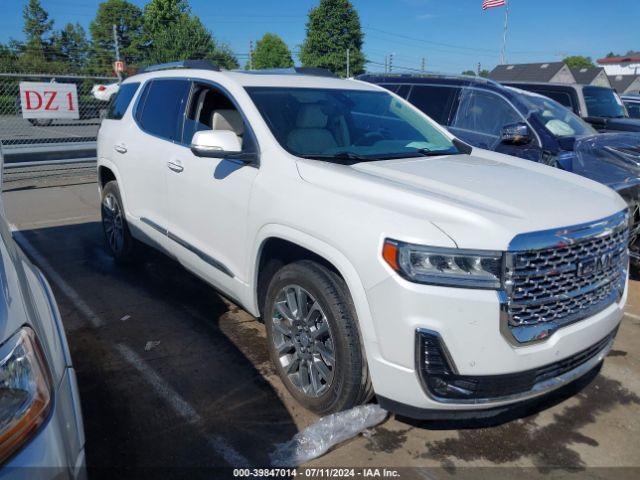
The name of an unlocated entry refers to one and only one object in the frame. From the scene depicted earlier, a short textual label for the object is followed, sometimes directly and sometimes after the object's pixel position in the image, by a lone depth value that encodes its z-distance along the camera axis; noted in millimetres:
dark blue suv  5246
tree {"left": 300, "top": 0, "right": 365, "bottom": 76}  52219
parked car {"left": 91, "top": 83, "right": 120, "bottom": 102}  11505
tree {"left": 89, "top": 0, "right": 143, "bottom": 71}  37250
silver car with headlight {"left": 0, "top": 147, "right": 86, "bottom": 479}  1439
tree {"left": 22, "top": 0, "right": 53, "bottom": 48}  45375
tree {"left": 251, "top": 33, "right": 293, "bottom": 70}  57438
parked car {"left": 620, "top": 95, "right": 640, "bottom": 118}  14070
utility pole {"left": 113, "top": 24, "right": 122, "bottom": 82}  19338
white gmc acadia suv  2326
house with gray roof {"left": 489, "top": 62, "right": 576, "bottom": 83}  45375
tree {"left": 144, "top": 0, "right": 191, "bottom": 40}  44075
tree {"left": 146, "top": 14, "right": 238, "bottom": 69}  31030
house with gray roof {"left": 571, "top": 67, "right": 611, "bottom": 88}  39562
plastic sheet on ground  2664
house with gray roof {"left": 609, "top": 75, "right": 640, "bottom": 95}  49688
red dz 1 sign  10039
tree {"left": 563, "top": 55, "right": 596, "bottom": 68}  100269
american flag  26172
